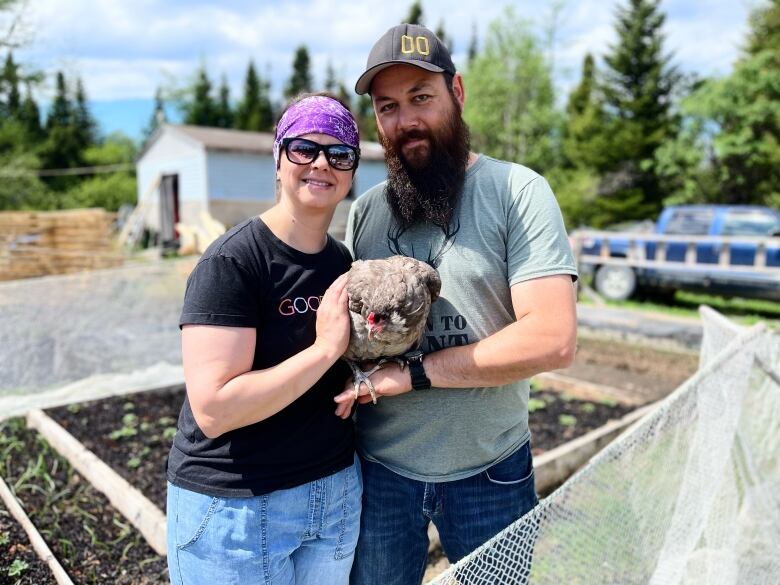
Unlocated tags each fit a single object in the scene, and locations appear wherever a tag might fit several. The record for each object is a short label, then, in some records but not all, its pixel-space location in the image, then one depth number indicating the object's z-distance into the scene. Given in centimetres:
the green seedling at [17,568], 277
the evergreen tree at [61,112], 4669
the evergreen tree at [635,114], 2697
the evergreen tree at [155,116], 5586
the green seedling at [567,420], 555
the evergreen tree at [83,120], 4789
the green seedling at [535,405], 585
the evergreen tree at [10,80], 2033
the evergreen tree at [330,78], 5775
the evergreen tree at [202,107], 4778
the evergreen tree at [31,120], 4194
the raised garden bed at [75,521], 315
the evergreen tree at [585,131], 2775
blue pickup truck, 1137
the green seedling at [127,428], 477
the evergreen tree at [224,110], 4872
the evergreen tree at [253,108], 4366
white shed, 2069
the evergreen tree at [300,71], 5331
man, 184
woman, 154
